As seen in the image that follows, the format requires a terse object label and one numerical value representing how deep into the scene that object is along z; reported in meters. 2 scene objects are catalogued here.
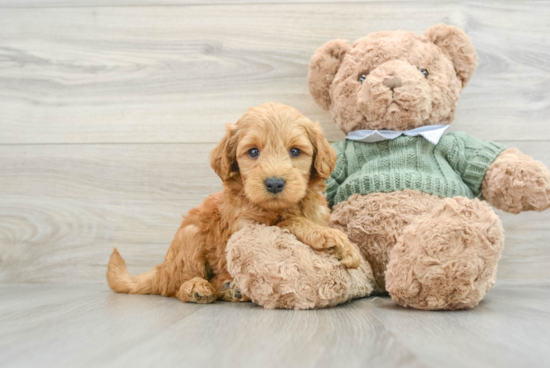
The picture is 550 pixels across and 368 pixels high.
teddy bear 0.89
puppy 0.95
